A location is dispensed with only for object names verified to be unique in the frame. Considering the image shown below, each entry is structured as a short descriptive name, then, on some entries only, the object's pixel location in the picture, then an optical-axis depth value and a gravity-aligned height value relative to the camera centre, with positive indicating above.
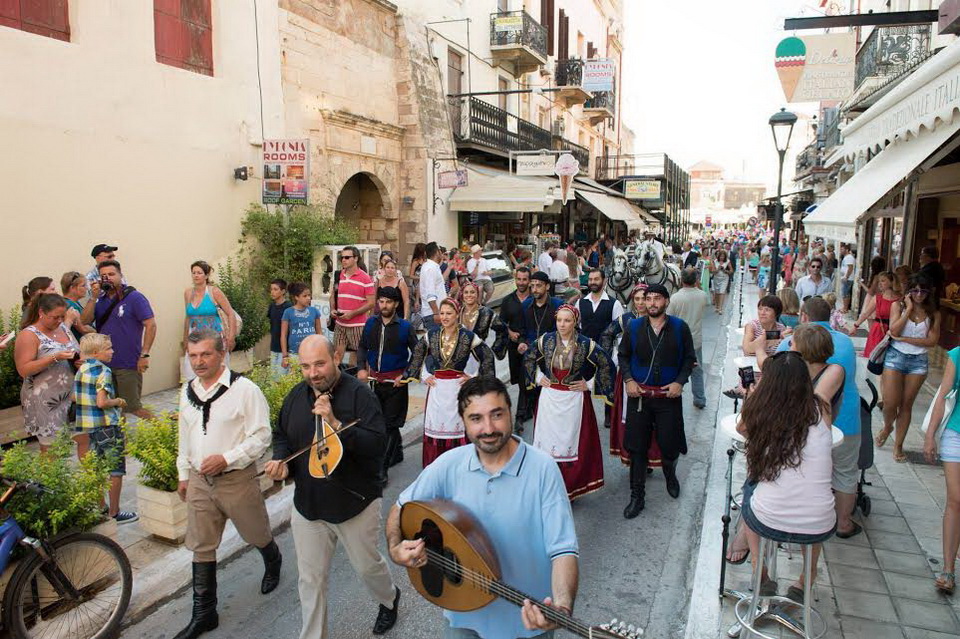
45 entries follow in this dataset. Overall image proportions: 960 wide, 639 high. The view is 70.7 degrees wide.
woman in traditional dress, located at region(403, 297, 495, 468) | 5.92 -1.22
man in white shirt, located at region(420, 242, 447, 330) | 10.73 -0.84
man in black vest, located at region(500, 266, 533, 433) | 7.96 -1.10
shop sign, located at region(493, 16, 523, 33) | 22.23 +6.85
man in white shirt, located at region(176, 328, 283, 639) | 3.84 -1.26
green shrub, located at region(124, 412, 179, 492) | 4.99 -1.62
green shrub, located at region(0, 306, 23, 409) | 7.11 -1.56
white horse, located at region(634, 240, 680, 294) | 13.46 -0.65
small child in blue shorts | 4.80 -1.26
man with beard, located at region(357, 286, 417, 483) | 6.41 -1.14
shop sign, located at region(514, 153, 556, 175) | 19.61 +2.01
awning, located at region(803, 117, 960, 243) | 6.27 +0.54
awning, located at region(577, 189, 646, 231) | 23.33 +0.98
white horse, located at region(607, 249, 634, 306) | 13.27 -0.96
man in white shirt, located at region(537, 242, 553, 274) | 15.48 -0.66
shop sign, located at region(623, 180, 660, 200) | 34.44 +2.25
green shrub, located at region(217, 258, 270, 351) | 10.20 -1.10
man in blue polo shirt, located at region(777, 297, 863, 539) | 4.43 -1.33
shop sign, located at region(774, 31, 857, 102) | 10.59 +2.65
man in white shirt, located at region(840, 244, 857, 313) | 17.08 -1.08
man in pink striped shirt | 8.33 -0.78
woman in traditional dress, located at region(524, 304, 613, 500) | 5.75 -1.40
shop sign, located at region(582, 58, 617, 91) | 24.50 +5.73
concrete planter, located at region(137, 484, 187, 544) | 4.93 -2.06
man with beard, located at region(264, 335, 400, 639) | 3.59 -1.32
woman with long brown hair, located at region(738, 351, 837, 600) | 3.38 -1.09
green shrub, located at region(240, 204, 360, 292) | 11.33 -0.19
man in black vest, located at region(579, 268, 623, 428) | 7.84 -0.89
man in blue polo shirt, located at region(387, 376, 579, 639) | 2.50 -1.03
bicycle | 3.58 -1.98
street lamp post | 10.26 +1.55
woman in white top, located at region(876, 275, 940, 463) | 6.48 -1.14
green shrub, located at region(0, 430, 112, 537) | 3.80 -1.53
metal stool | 3.62 -2.16
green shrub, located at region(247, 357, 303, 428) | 6.26 -1.45
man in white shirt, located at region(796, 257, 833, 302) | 10.82 -0.78
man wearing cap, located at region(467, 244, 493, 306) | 13.38 -0.76
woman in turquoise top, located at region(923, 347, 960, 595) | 4.07 -1.35
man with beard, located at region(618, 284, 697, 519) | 5.77 -1.25
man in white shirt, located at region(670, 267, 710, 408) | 8.47 -0.85
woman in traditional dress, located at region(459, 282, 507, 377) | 7.07 -0.87
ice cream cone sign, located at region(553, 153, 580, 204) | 16.94 +1.59
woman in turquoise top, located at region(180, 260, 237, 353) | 7.46 -0.78
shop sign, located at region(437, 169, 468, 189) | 16.67 +1.31
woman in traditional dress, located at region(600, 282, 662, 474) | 6.07 -1.73
